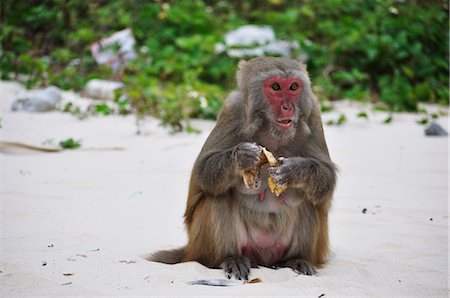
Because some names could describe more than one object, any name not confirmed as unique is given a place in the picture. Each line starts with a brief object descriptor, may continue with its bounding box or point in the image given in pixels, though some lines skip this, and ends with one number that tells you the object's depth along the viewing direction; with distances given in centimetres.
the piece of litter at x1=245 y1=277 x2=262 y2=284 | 421
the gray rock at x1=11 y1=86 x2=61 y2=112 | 1142
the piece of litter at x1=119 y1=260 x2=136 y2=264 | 451
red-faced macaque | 444
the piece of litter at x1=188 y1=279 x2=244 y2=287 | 411
